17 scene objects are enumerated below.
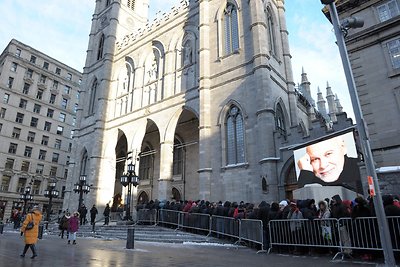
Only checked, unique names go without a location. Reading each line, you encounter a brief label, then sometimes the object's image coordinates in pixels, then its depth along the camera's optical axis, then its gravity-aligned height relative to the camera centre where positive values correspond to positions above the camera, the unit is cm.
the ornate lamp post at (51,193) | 2138 +239
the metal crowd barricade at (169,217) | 1560 +43
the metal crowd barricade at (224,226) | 1105 -5
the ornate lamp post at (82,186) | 1980 +266
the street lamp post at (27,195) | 2468 +254
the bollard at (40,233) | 1435 -32
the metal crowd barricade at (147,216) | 1756 +55
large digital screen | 1342 +283
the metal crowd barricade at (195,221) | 1312 +18
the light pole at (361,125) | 518 +190
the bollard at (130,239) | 957 -42
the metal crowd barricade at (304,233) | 750 -24
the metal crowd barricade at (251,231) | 913 -22
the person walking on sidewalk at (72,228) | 1191 -8
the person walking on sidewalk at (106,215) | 2092 +70
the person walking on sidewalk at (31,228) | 727 -4
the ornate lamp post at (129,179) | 1731 +270
